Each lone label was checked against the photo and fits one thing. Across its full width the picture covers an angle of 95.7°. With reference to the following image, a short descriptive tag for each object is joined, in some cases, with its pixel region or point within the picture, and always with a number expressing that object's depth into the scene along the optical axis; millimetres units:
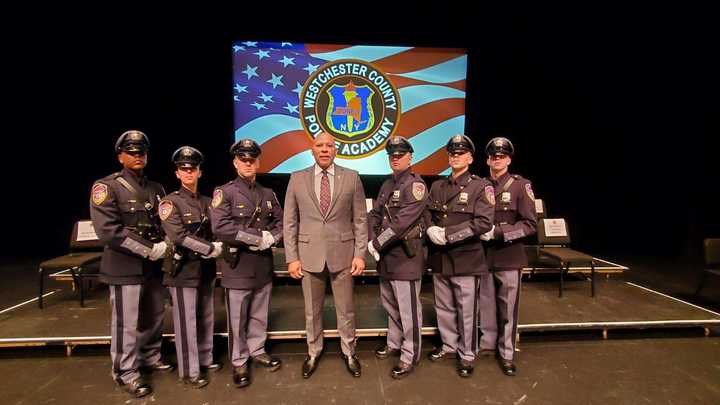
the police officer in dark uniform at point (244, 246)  2307
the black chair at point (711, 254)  3949
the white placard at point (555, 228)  4316
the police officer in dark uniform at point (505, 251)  2549
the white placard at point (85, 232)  3837
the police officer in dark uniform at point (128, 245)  2162
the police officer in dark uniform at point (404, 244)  2381
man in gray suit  2316
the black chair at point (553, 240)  4043
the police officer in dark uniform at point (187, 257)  2223
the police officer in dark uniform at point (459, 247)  2402
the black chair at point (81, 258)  3391
